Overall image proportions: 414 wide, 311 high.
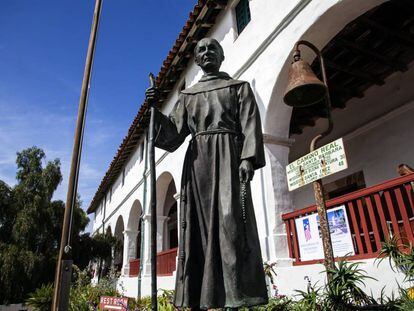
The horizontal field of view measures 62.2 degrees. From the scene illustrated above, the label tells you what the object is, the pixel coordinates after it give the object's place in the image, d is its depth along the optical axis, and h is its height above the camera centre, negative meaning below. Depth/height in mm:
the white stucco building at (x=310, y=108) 4871 +3549
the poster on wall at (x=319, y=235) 4281 +515
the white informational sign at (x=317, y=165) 3217 +1059
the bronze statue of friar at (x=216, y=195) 2080 +558
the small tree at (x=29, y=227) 10148 +2067
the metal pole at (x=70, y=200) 2479 +728
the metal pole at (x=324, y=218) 3443 +562
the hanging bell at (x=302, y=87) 3854 +2052
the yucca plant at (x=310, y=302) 3549 -255
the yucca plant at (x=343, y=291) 3338 -144
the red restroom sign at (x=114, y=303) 4649 -176
